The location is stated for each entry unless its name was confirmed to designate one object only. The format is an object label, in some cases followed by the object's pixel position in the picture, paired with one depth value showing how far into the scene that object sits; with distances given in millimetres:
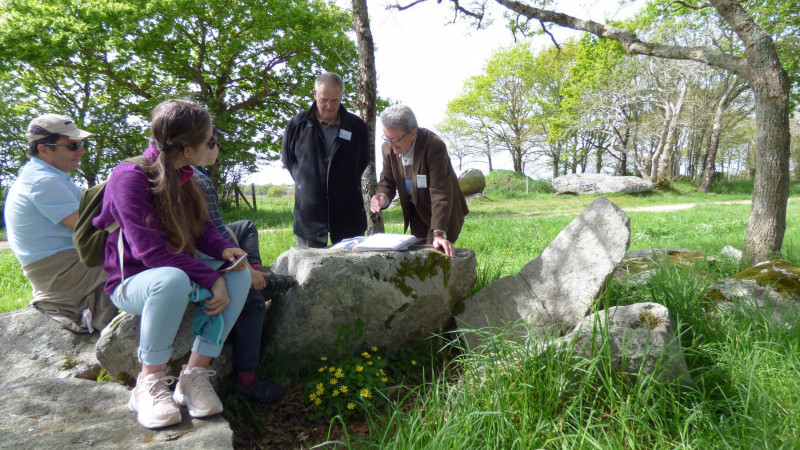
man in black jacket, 3695
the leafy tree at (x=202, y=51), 11594
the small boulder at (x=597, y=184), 20188
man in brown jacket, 3299
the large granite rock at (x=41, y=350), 2750
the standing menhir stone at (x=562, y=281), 3049
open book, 3109
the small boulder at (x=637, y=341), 2303
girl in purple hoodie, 1979
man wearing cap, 2723
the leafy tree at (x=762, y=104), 4457
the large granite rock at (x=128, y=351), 2361
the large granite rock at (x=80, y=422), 1782
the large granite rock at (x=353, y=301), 2768
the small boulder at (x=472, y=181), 20031
